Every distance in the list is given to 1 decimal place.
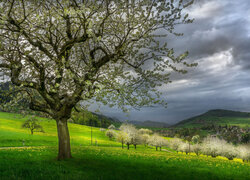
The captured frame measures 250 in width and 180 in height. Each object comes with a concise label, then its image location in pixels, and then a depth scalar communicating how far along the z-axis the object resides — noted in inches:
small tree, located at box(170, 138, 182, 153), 4204.2
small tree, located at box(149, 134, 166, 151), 4178.2
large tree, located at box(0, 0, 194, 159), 485.1
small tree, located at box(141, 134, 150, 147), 4298.7
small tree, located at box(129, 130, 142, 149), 2918.3
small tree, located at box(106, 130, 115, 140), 4286.9
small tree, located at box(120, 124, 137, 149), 2879.4
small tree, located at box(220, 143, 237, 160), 3193.9
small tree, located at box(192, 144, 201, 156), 3653.8
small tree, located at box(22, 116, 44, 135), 2664.4
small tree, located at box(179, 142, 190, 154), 3774.6
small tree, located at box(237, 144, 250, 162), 3053.6
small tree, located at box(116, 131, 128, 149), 2922.0
